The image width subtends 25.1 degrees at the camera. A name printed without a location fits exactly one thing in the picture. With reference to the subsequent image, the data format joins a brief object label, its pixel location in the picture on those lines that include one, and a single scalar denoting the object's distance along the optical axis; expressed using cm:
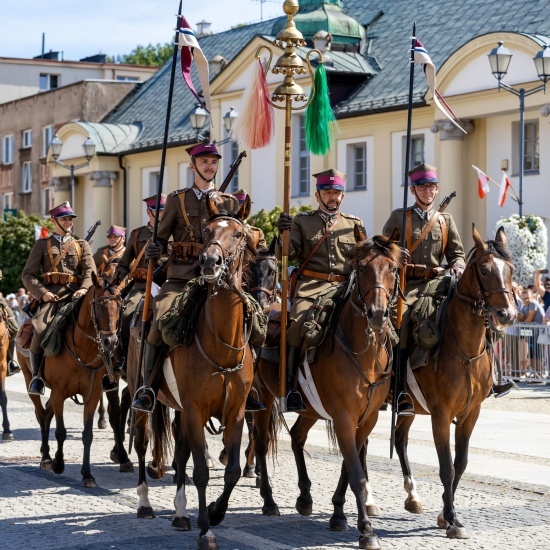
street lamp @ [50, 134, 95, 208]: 3912
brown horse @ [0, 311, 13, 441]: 1620
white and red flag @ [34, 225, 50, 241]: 2911
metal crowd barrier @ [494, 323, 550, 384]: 2245
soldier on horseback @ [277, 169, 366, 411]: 1089
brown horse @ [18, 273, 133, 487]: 1303
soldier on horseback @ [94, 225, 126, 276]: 1579
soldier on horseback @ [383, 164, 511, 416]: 1098
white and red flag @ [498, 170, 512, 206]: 2900
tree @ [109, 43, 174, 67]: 8738
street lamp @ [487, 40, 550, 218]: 2514
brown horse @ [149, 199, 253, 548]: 937
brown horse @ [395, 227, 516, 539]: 966
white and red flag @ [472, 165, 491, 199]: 2924
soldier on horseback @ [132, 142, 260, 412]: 1030
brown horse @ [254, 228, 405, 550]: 926
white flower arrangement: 2786
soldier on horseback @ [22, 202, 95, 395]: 1434
